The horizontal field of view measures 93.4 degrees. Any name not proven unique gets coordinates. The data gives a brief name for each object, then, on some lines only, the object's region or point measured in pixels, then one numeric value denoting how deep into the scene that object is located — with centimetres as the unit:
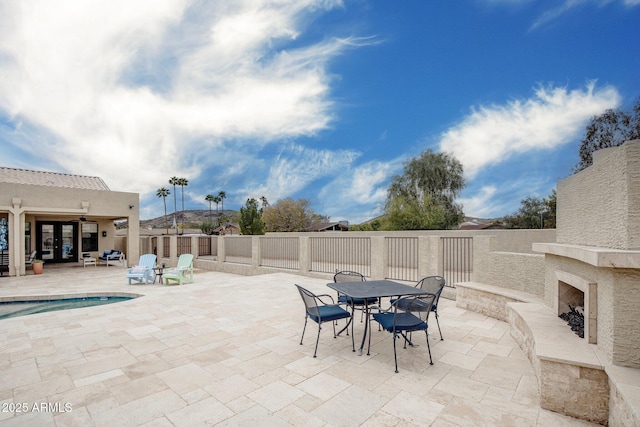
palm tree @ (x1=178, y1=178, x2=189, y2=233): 5108
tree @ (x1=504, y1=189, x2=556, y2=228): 2390
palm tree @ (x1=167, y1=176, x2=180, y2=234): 5094
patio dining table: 392
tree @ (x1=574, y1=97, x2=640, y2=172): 1877
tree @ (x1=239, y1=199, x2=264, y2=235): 2509
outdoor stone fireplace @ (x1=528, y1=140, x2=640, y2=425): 246
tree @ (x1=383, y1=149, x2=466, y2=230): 2520
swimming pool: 782
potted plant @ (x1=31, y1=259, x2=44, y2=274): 1321
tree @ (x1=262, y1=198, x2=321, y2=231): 3706
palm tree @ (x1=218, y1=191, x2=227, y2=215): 6260
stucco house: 1278
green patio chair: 1019
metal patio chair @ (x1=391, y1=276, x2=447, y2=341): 464
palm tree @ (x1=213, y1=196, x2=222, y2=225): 6116
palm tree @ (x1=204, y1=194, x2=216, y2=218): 6068
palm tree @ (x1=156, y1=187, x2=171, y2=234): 5638
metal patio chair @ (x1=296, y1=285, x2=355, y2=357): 402
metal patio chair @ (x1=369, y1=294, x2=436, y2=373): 361
